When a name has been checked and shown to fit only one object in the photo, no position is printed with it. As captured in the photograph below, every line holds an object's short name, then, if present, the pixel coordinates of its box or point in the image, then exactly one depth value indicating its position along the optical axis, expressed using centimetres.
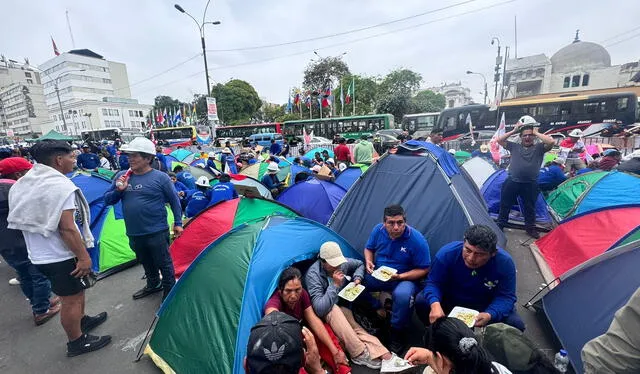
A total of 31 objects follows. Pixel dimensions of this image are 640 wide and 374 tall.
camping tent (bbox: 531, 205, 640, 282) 343
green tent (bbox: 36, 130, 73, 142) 1673
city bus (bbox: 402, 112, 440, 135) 2477
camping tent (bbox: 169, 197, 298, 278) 396
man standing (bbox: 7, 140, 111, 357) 243
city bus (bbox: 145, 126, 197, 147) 2978
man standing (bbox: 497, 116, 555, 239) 471
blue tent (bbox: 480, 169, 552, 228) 549
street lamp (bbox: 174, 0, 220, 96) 1223
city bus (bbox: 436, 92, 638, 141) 1659
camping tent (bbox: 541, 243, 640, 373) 222
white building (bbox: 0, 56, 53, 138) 6367
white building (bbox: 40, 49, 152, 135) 5244
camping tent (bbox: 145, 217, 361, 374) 236
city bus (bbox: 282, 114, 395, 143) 2439
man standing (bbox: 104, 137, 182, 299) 322
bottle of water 223
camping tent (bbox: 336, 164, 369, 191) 643
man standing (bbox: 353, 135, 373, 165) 859
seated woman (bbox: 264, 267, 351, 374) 249
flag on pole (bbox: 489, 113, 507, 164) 757
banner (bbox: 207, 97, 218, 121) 1256
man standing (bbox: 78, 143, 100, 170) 974
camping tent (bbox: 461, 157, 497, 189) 697
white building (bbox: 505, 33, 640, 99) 3641
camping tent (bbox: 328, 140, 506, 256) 368
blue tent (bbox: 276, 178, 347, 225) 528
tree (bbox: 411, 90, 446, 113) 3434
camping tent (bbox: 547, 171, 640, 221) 426
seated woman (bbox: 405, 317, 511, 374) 143
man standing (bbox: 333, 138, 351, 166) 958
